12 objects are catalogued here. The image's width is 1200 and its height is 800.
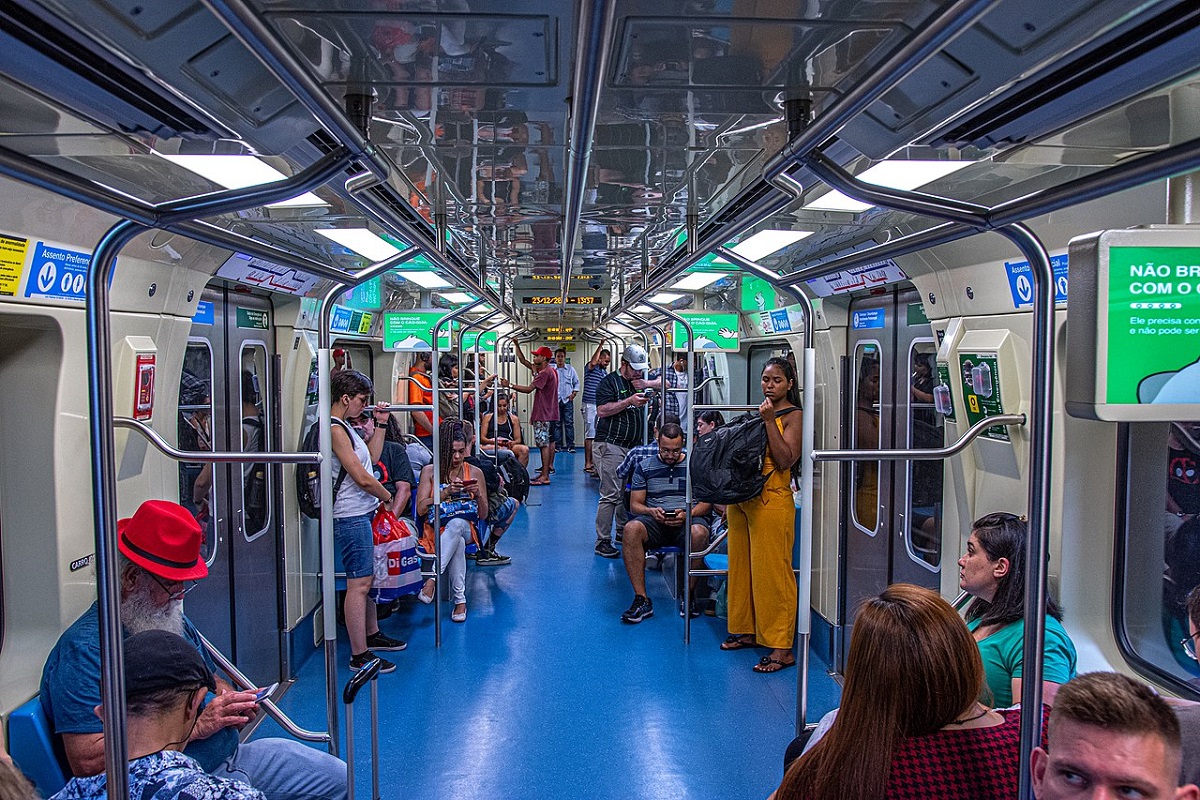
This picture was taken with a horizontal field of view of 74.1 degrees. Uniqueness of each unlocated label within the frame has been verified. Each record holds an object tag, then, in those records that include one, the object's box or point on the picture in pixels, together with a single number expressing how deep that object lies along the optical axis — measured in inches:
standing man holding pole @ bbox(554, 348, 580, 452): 579.0
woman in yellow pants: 199.3
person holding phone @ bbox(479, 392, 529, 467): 453.4
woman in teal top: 100.1
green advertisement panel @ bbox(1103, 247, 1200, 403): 68.6
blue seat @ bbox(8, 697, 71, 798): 103.3
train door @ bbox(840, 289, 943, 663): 194.9
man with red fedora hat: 97.7
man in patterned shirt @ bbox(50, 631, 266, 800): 75.4
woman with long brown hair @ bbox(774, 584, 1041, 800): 69.9
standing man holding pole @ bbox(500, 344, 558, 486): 502.9
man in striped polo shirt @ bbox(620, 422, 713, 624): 252.8
